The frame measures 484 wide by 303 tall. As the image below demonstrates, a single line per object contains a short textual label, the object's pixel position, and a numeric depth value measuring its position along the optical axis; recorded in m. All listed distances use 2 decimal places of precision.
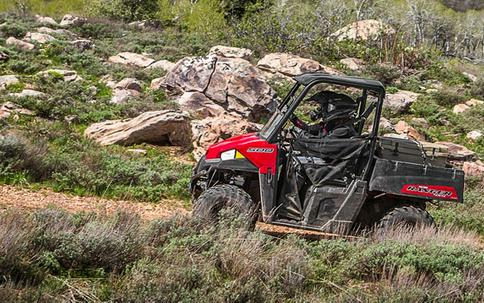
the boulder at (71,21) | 27.27
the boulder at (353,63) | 24.83
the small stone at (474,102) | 21.42
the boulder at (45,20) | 26.51
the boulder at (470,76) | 26.99
